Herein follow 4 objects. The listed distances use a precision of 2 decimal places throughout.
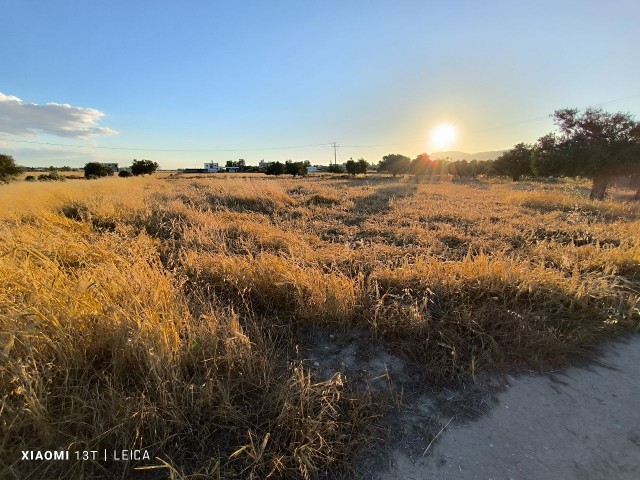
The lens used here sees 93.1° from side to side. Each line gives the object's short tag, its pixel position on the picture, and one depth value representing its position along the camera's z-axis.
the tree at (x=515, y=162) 45.53
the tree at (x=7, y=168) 33.33
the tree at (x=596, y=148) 14.38
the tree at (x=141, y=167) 60.19
